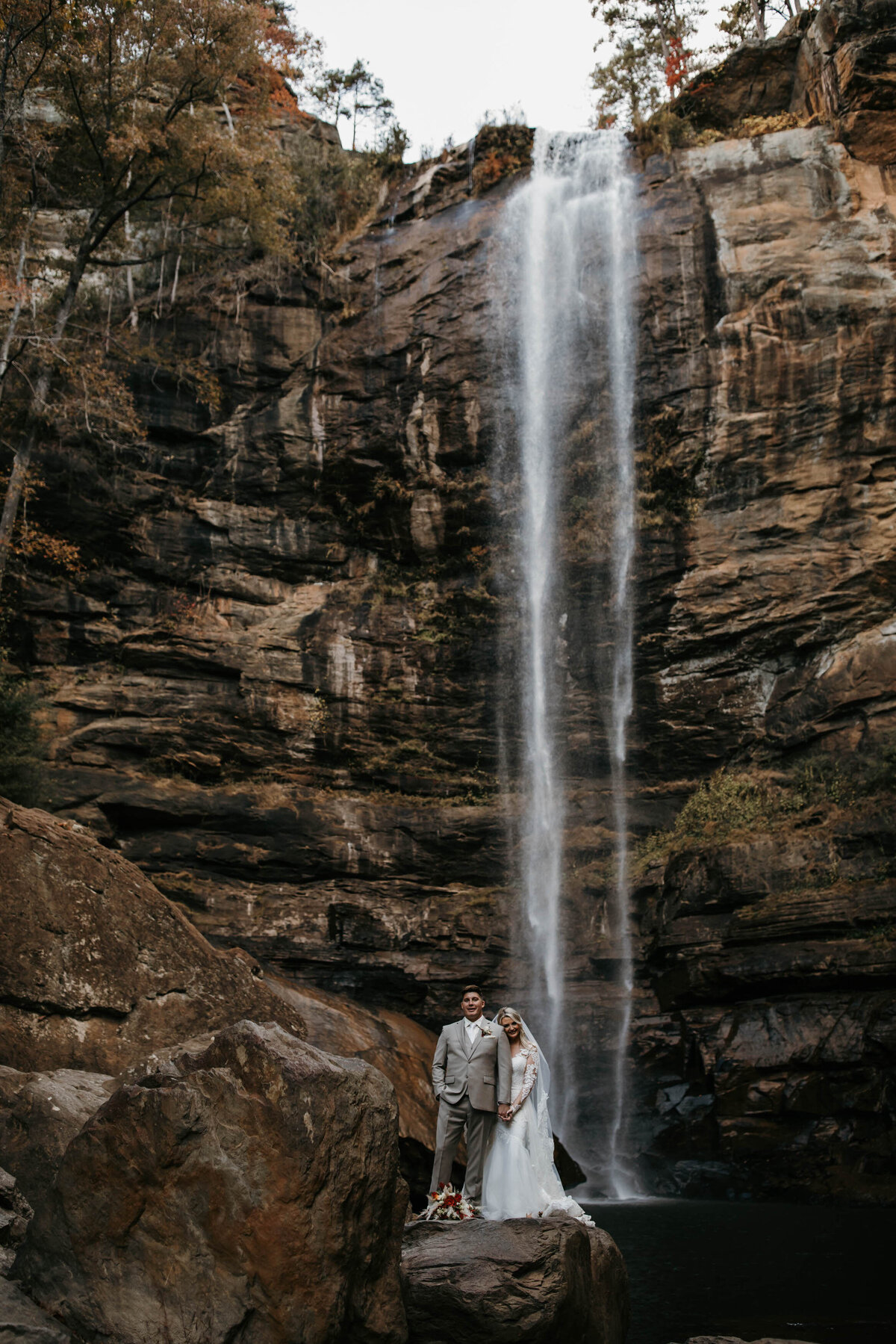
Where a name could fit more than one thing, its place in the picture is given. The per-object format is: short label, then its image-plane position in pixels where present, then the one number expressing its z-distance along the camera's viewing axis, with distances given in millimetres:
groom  6996
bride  6652
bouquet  6938
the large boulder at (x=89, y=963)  7230
